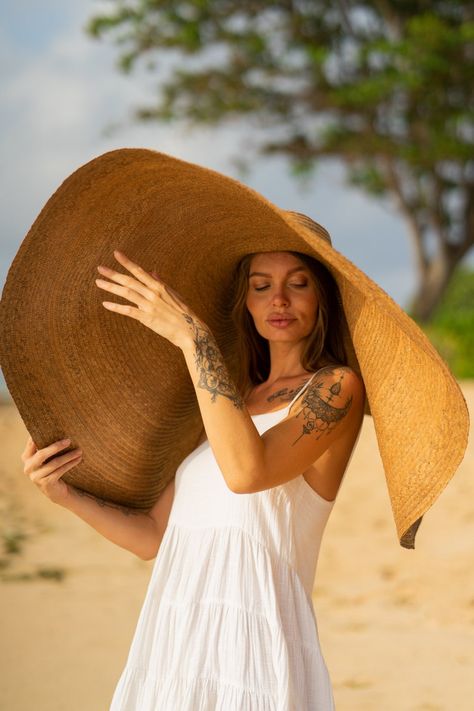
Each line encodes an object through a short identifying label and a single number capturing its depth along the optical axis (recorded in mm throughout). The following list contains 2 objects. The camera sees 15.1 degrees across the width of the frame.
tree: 16066
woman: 2940
